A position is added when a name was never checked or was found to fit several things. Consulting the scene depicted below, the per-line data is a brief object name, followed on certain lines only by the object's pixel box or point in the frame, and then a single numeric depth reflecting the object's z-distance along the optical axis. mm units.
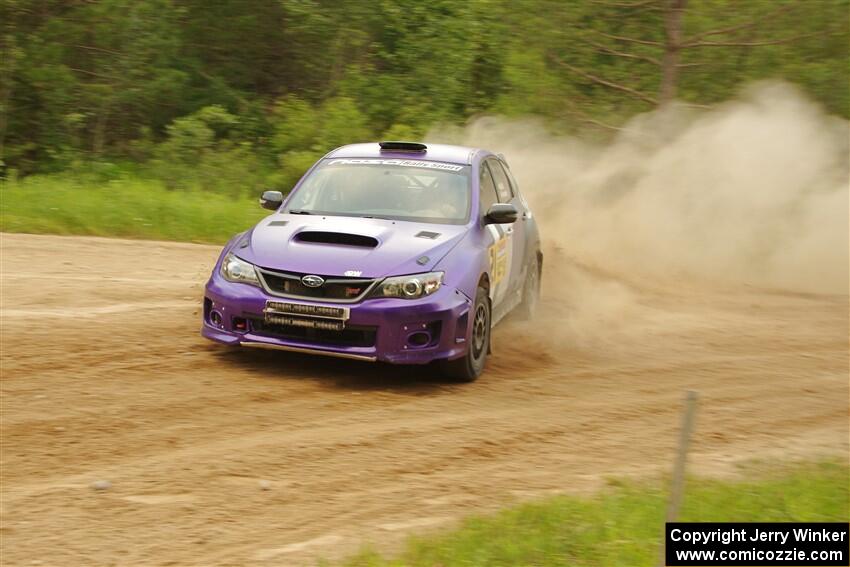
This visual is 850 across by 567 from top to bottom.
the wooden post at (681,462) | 7709
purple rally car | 15492
